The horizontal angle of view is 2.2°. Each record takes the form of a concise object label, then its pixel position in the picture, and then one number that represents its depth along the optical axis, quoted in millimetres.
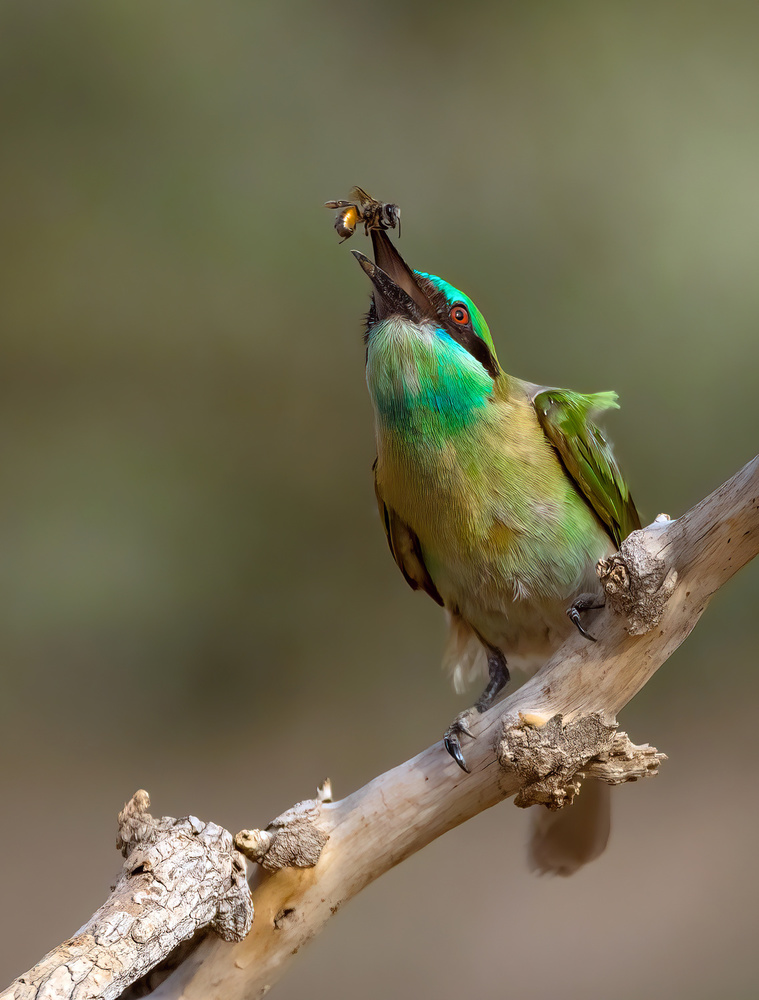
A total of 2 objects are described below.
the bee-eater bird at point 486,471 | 4419
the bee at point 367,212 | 4416
